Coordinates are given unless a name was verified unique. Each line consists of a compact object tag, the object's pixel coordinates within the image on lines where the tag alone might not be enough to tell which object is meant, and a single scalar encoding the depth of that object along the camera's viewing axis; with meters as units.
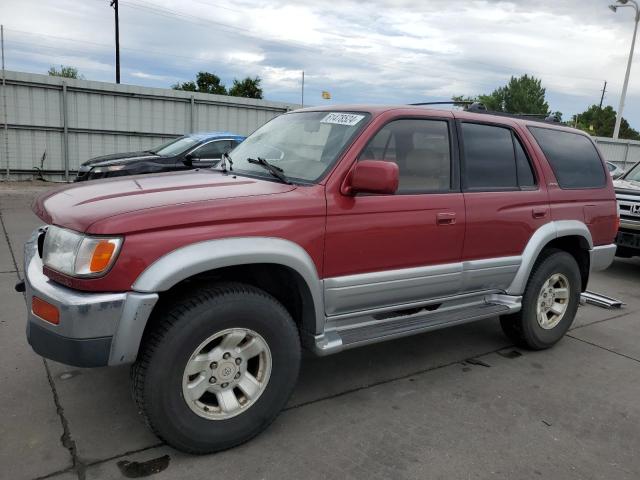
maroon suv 2.42
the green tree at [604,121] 77.44
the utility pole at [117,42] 30.23
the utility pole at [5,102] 13.96
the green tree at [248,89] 52.97
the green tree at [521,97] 75.56
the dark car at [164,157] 10.31
